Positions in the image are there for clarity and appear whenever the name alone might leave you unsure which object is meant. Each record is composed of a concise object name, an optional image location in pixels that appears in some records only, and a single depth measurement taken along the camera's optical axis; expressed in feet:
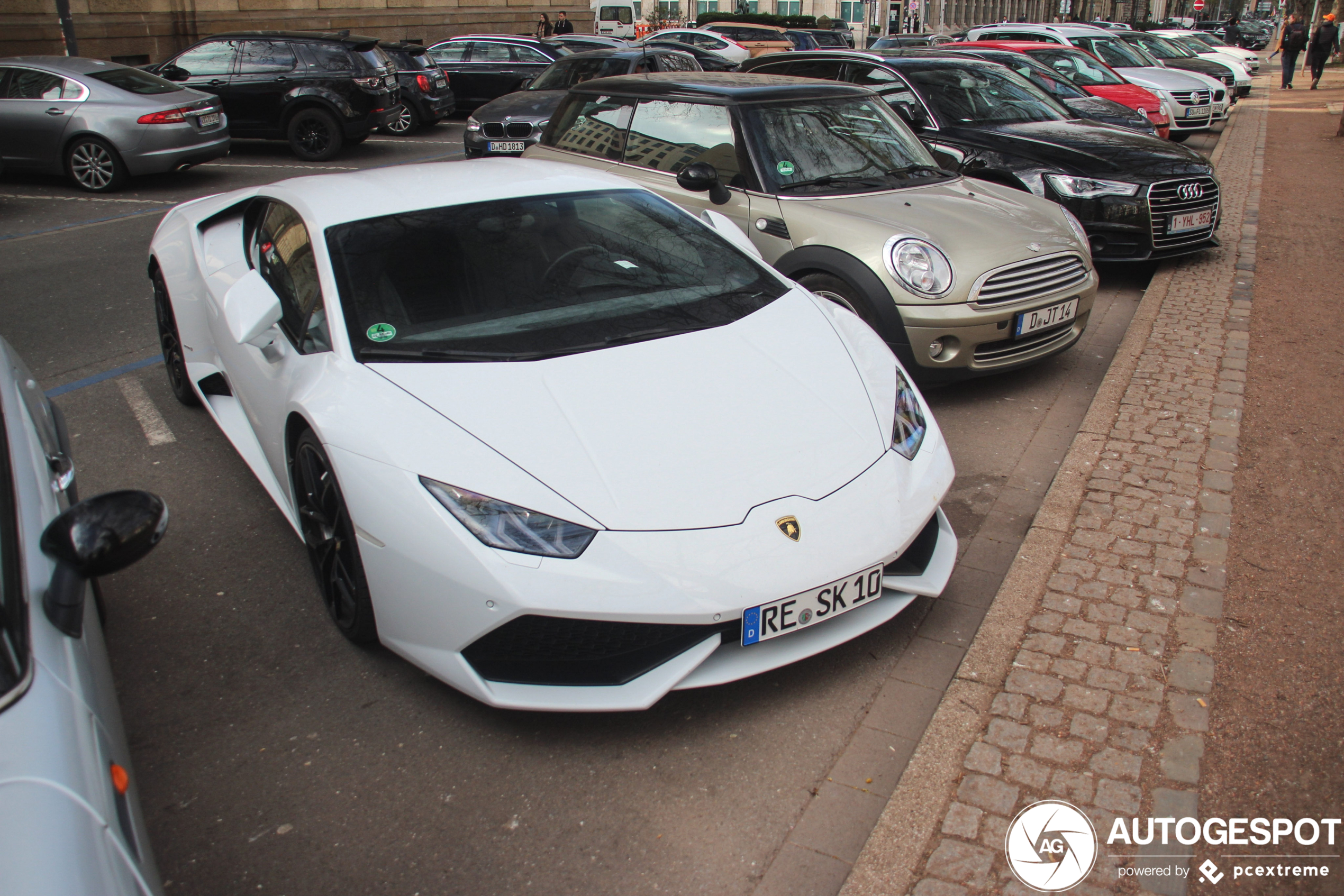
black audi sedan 24.47
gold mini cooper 16.44
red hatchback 42.70
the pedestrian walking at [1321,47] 90.68
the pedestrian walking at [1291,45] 94.32
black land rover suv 46.09
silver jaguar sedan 37.70
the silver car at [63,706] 4.68
